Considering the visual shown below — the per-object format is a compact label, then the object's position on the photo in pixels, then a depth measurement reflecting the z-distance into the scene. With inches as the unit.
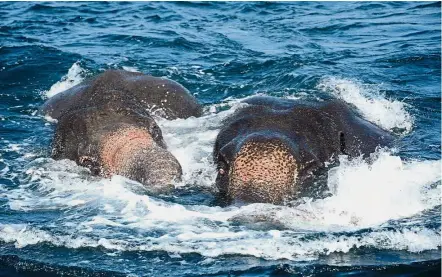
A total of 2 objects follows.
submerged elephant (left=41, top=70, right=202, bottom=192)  486.6
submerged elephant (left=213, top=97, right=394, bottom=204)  439.5
